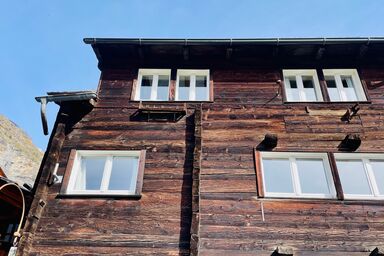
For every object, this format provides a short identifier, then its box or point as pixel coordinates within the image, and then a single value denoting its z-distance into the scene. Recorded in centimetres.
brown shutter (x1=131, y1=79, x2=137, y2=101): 960
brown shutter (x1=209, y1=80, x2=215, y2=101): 954
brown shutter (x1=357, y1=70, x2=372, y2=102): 942
